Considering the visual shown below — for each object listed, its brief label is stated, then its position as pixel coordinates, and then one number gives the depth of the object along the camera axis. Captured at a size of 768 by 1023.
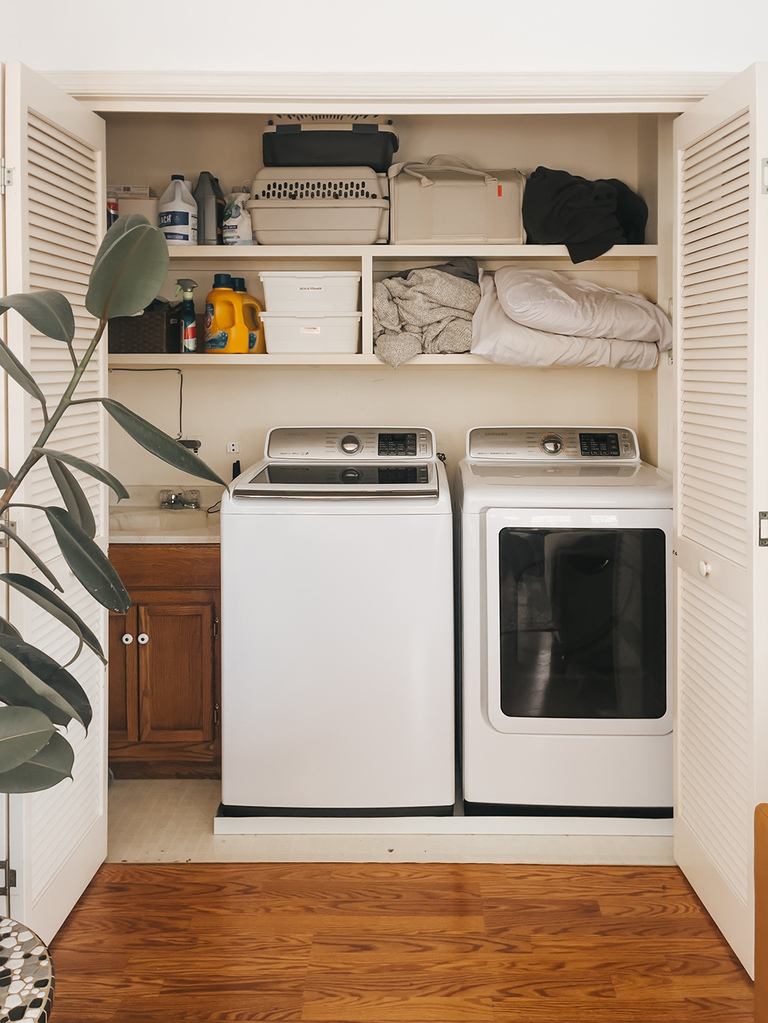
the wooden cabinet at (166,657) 2.79
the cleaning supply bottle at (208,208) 3.01
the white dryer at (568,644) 2.53
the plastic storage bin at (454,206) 2.91
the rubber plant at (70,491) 1.13
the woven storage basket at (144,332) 2.98
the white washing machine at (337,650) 2.52
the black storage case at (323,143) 2.90
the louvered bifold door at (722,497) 1.83
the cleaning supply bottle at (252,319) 3.04
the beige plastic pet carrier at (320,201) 2.89
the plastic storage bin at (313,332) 2.94
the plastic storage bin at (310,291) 2.91
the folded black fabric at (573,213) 2.84
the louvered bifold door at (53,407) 1.81
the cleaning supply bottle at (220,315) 3.00
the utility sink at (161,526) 2.79
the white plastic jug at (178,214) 2.92
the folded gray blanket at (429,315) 2.89
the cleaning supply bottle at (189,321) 3.03
